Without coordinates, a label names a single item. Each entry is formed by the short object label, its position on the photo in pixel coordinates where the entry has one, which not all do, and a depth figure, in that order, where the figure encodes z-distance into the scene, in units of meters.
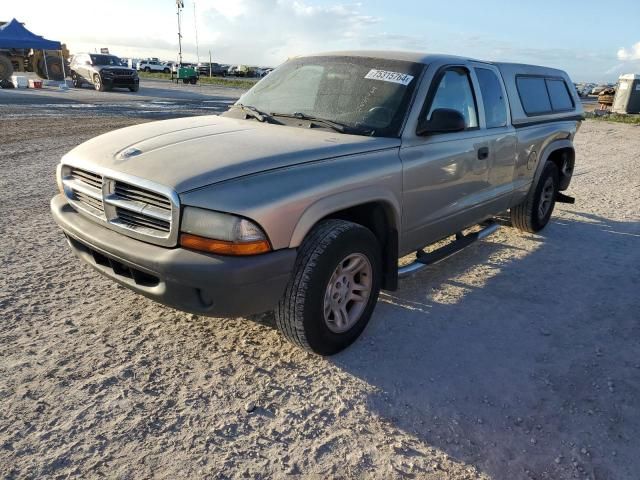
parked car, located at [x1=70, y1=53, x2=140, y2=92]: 23.69
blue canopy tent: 24.66
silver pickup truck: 2.58
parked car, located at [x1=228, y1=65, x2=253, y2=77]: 65.12
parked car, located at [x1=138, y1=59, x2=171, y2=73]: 62.00
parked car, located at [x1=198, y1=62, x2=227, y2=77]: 60.51
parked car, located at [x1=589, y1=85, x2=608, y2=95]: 56.80
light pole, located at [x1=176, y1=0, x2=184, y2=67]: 69.26
